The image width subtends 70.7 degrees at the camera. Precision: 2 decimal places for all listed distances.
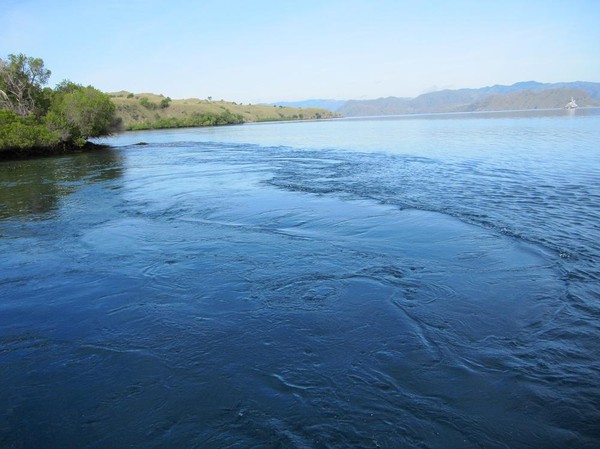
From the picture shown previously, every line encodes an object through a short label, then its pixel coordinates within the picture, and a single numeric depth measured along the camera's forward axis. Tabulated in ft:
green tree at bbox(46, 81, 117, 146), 148.36
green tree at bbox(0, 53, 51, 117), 153.99
